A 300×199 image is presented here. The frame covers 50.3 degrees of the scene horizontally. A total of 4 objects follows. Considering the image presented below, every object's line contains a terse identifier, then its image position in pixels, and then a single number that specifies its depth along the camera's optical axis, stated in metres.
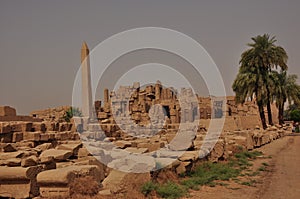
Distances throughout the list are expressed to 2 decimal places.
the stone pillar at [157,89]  42.58
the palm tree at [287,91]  29.02
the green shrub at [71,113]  36.31
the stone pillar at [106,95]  47.26
